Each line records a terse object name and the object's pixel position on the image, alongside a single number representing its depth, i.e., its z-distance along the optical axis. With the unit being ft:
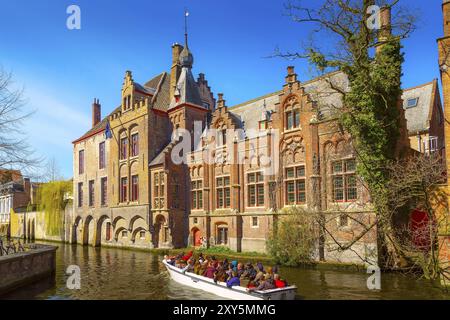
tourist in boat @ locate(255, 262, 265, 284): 45.53
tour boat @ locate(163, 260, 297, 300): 42.70
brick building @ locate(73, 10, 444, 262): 72.38
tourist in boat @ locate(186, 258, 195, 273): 56.95
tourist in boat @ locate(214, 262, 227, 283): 49.08
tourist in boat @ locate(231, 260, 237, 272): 53.54
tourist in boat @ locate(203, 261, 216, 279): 52.06
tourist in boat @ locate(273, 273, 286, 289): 44.19
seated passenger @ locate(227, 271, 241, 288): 46.42
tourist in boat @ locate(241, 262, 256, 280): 49.02
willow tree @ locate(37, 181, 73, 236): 152.87
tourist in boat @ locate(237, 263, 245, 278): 49.78
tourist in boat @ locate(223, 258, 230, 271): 52.43
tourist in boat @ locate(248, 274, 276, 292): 43.32
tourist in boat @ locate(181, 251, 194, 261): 64.46
